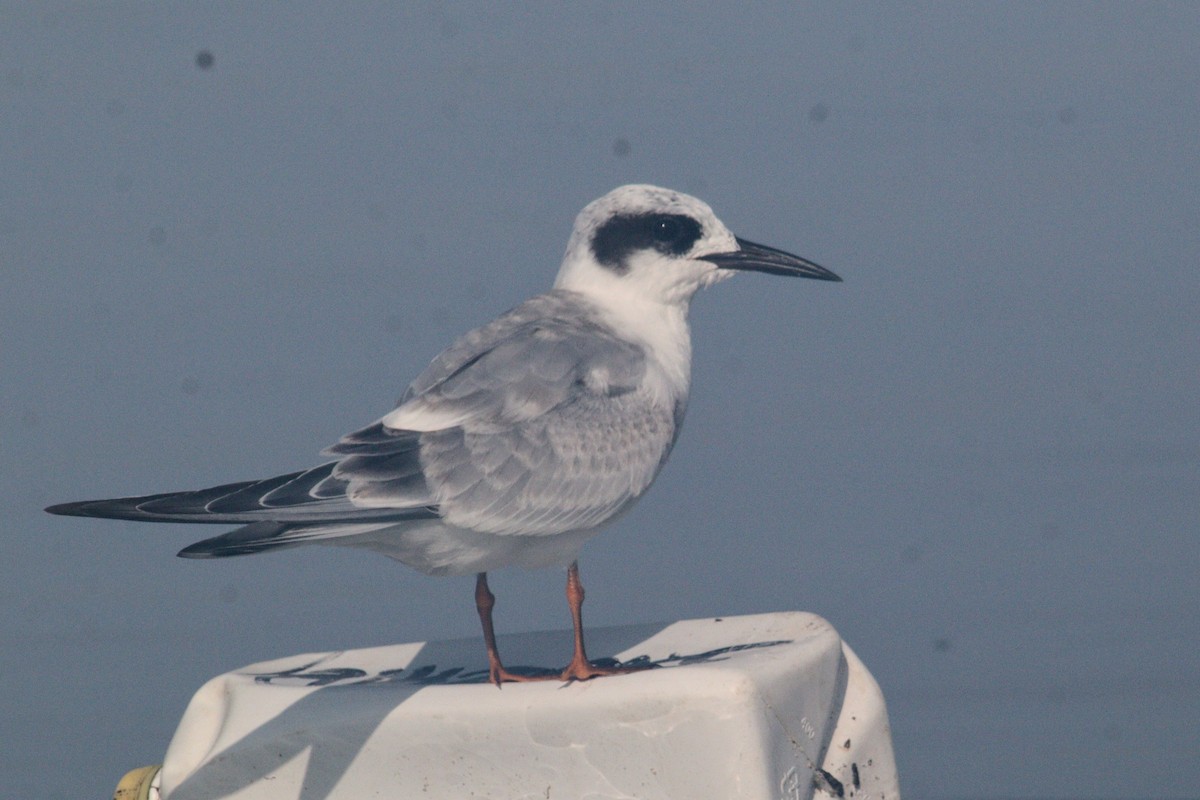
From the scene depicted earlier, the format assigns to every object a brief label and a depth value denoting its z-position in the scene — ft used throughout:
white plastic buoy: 31.17
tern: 30.83
